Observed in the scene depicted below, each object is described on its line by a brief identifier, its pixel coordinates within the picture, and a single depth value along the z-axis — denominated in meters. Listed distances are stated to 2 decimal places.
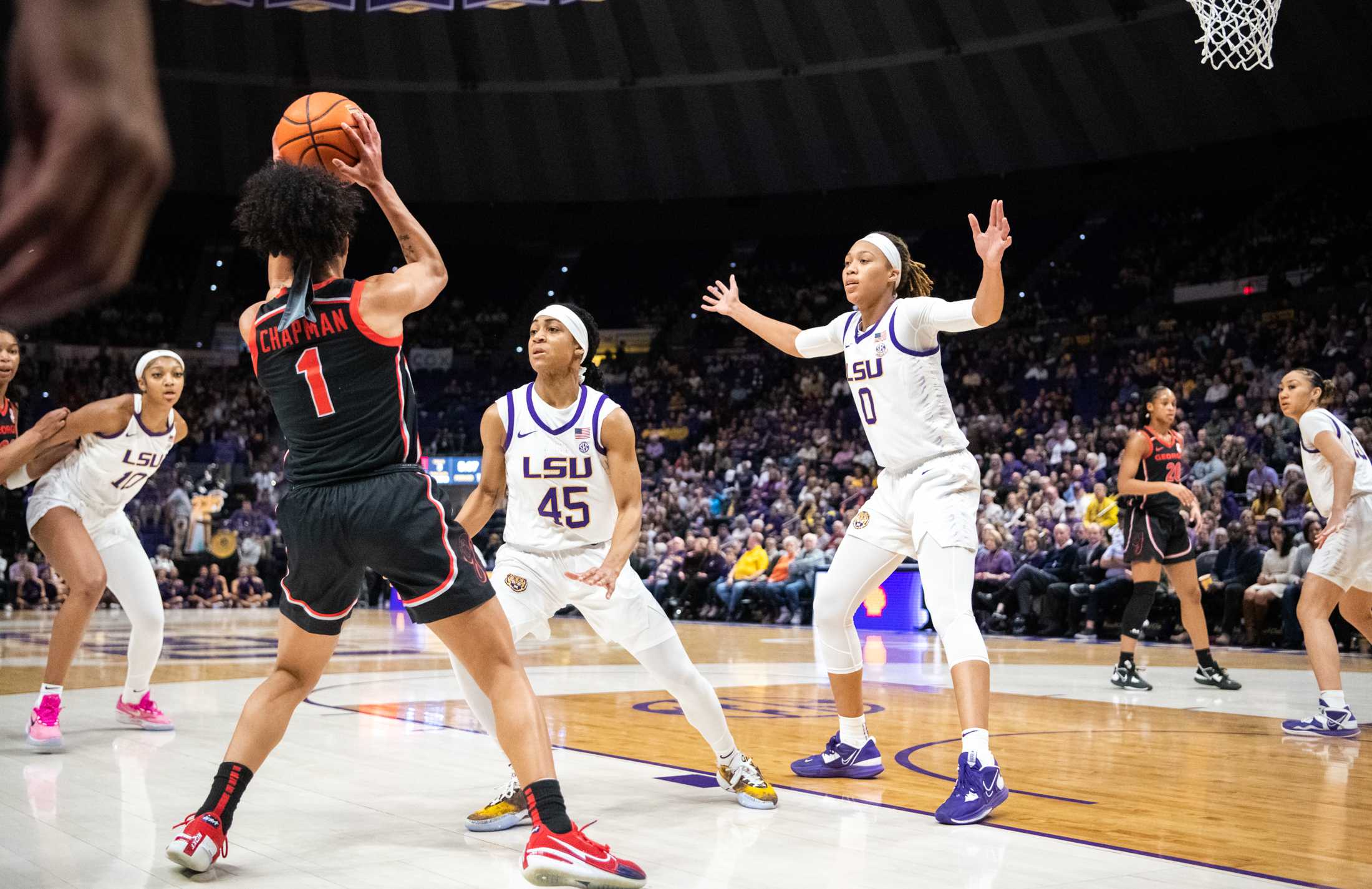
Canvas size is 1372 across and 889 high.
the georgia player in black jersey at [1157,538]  8.75
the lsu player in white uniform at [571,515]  4.59
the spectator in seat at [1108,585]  13.50
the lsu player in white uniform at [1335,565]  6.49
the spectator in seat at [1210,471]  15.08
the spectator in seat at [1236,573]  12.65
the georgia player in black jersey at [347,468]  3.56
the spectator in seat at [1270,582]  12.23
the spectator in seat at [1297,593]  11.80
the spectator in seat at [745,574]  17.27
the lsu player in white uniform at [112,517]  6.18
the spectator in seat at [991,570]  14.92
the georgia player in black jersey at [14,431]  5.73
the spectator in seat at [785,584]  16.66
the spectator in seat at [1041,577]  14.23
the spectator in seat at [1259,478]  14.59
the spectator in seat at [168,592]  19.41
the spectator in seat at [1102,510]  14.49
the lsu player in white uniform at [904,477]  4.66
